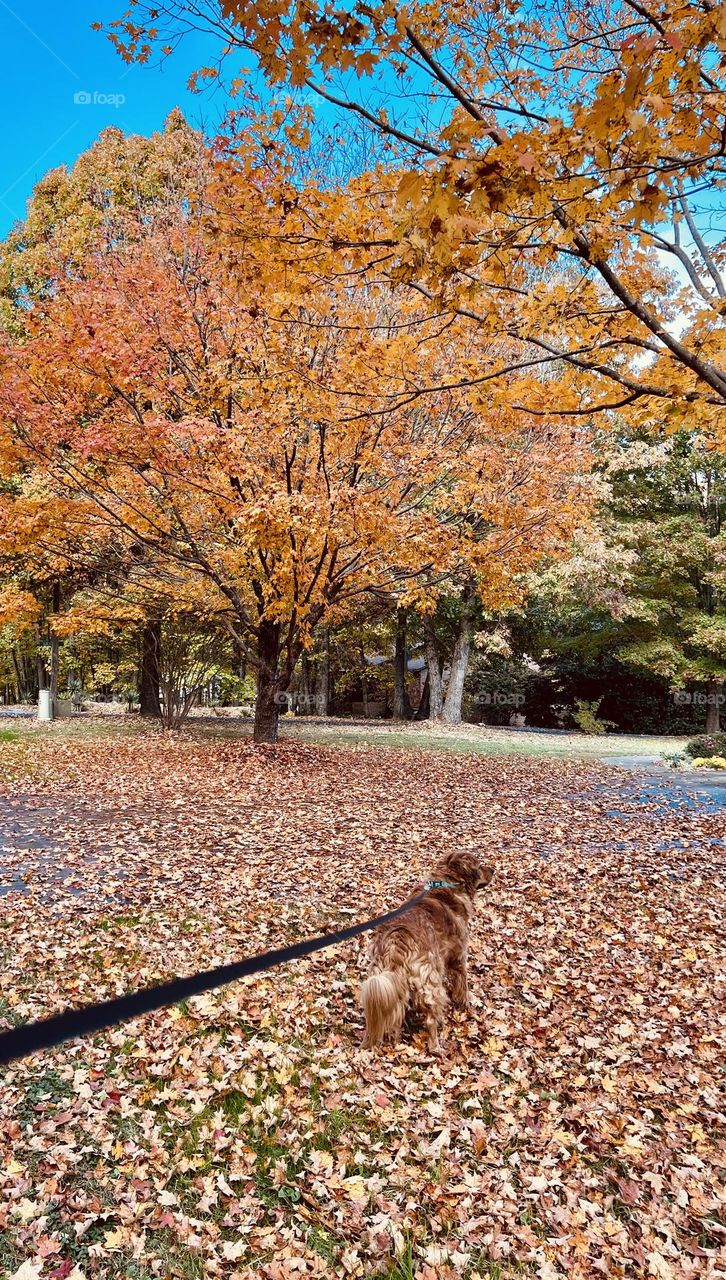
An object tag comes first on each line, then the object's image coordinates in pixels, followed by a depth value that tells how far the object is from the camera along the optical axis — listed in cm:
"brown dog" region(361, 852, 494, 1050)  321
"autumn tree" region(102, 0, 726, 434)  312
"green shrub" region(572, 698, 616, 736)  2355
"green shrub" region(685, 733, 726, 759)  1495
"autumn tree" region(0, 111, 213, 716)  1131
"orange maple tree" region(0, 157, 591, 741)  941
